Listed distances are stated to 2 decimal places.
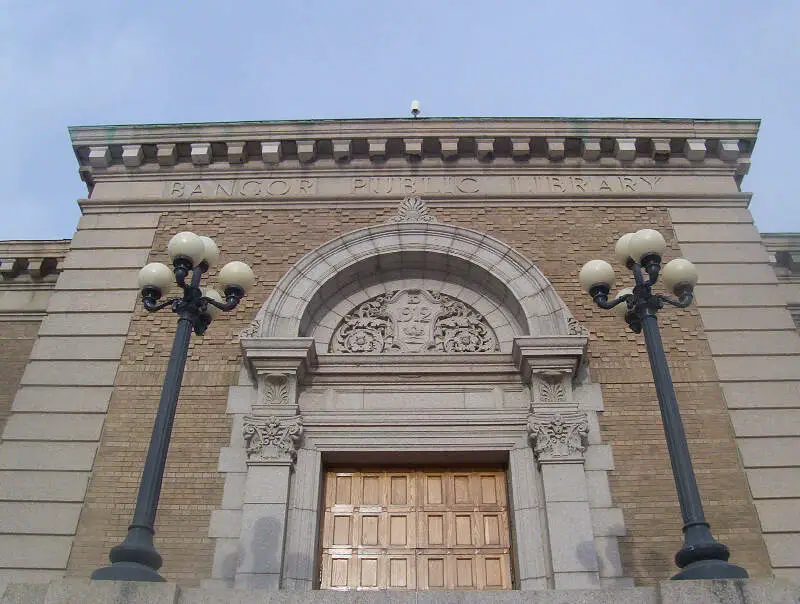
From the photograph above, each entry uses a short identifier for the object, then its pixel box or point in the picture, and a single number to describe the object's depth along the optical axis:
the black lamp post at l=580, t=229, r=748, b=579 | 6.10
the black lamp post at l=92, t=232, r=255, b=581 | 6.18
